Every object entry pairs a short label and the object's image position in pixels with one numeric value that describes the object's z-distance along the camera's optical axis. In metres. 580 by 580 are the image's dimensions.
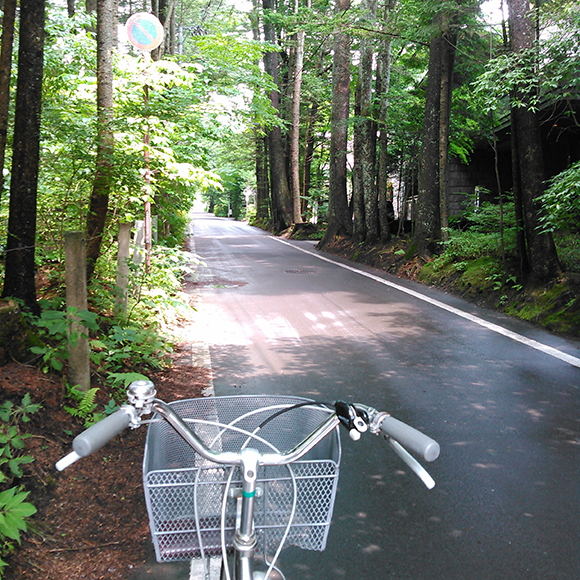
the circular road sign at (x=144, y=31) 8.39
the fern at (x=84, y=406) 4.41
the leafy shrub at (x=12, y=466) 2.83
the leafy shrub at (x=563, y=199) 8.02
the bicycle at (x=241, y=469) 1.79
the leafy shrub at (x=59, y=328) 4.32
